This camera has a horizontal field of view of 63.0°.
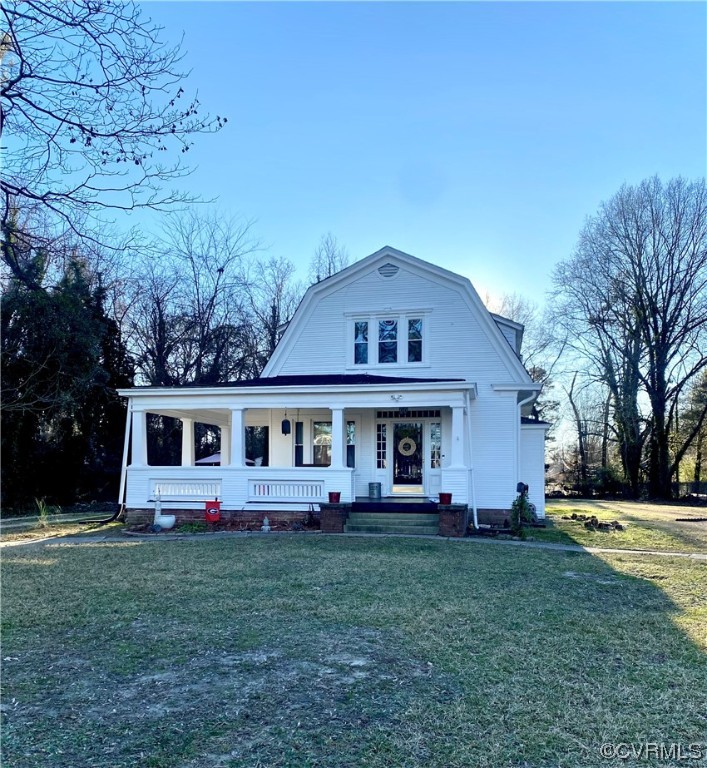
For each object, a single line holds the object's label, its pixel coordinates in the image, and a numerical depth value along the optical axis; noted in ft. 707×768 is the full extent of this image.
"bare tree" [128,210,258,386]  89.25
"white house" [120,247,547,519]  45.68
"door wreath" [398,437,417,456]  51.83
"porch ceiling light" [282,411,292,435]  51.55
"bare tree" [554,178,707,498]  95.71
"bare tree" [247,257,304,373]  101.50
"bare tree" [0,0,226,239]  14.93
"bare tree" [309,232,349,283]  111.24
